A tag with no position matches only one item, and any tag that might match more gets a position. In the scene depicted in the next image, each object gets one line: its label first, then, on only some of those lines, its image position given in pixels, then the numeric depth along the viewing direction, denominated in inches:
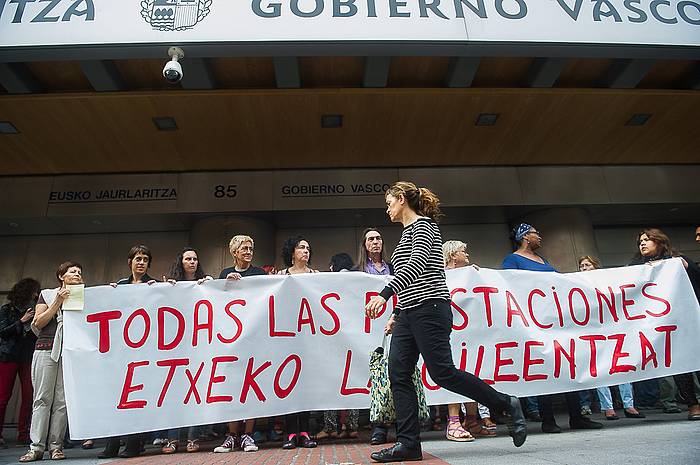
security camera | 189.9
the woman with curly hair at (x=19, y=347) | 193.9
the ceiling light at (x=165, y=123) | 257.1
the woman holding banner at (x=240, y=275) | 140.8
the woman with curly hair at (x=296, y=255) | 172.1
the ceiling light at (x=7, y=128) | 252.5
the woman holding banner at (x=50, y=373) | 145.7
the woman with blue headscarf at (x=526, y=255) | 172.7
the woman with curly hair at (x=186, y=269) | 162.4
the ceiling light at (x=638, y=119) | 277.4
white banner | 138.7
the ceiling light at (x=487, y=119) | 269.3
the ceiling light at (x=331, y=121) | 265.0
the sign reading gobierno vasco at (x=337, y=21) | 196.4
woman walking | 96.5
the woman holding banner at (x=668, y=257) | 159.9
